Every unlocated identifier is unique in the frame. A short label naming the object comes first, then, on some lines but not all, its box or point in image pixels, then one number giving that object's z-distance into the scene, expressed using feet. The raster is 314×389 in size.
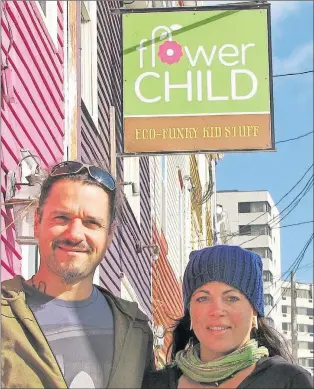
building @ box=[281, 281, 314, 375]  338.13
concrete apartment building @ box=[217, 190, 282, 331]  293.64
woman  10.26
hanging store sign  28.30
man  9.87
